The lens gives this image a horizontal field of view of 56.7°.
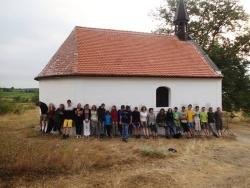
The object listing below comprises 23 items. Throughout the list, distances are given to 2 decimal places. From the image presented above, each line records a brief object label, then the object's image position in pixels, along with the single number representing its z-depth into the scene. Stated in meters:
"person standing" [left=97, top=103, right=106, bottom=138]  11.75
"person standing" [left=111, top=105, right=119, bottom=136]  11.80
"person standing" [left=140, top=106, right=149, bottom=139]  12.11
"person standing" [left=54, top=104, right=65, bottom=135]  11.66
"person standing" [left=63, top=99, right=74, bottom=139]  11.48
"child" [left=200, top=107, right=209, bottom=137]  12.85
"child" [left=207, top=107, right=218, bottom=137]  13.05
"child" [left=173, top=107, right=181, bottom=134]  12.55
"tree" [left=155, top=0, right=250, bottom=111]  19.20
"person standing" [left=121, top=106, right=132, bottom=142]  11.69
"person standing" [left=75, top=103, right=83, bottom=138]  11.49
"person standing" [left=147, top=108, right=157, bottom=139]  12.28
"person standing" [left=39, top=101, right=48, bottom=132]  12.66
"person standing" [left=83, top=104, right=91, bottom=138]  11.58
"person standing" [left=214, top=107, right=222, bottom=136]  13.12
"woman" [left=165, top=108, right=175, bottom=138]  12.48
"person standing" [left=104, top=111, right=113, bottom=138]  11.66
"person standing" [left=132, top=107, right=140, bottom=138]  12.00
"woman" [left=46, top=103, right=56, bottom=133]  11.94
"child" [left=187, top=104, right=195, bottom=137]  12.69
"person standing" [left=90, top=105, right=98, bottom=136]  11.67
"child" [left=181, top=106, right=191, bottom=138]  12.61
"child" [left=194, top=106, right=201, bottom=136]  12.85
